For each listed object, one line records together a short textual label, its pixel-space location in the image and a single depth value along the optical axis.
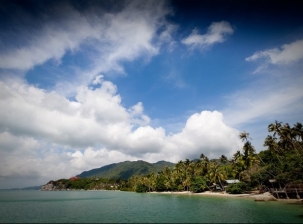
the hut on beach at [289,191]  55.59
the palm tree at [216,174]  87.75
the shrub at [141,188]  140.12
